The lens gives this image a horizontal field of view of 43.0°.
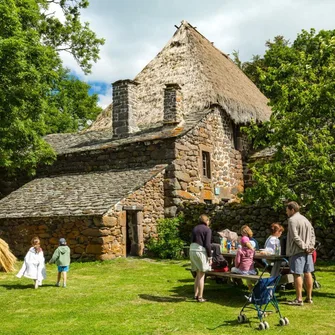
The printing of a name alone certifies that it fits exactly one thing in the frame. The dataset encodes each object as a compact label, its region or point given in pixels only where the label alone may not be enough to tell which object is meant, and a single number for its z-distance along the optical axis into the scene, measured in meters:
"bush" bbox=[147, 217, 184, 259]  14.85
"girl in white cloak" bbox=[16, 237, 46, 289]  9.61
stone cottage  14.33
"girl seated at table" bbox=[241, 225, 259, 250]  8.02
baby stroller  6.31
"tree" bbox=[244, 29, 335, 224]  10.44
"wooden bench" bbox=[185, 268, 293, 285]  7.52
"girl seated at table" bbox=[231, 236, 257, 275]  7.79
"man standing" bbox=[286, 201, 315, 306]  7.43
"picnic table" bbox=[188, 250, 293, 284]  7.50
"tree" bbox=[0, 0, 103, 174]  14.26
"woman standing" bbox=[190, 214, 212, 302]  7.82
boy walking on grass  9.70
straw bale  12.03
